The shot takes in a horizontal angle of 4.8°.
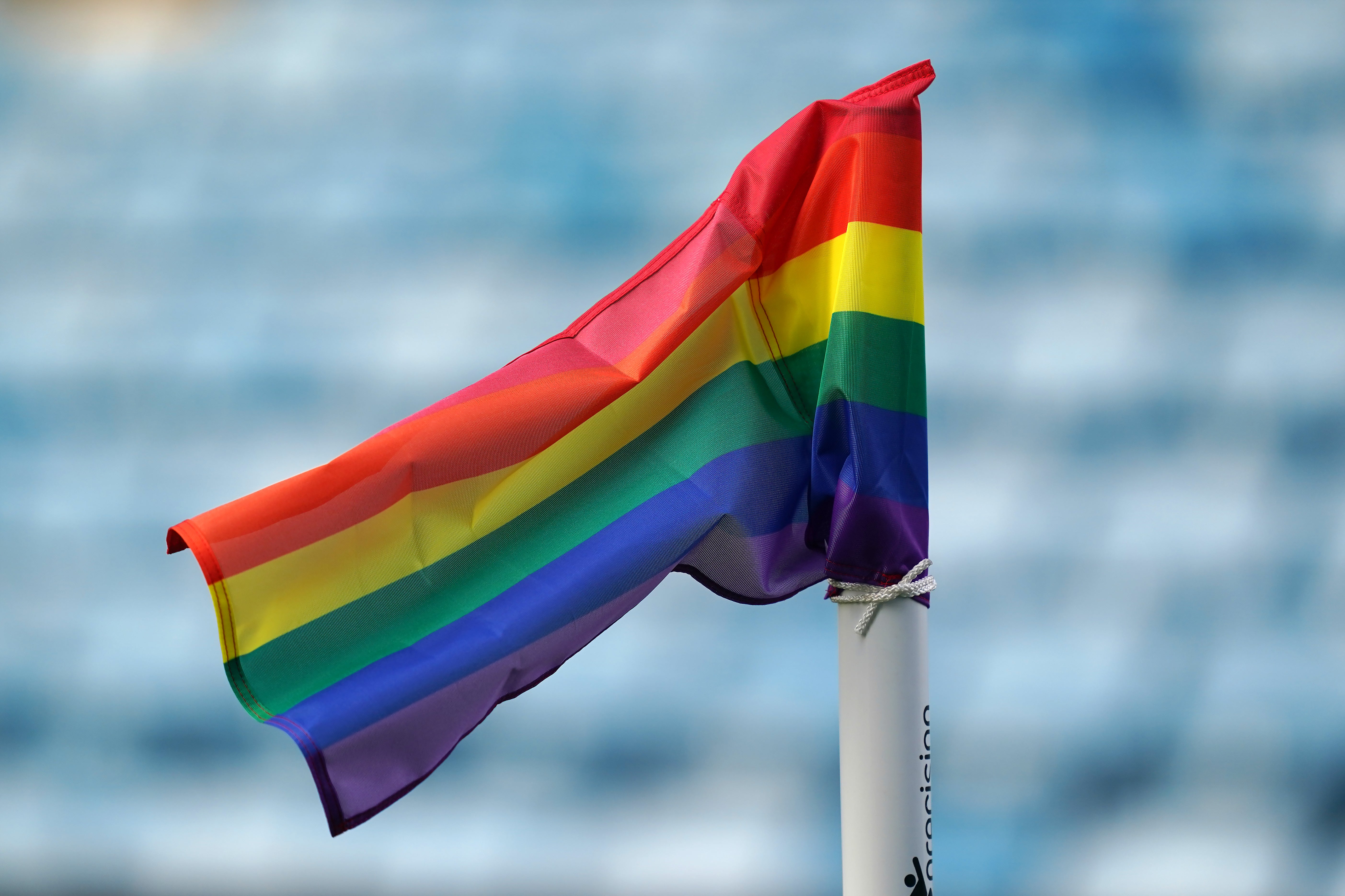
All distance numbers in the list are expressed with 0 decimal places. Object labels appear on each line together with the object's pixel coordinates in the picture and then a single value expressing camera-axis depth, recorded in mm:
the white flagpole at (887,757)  8564
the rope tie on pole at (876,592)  8569
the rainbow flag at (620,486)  8536
